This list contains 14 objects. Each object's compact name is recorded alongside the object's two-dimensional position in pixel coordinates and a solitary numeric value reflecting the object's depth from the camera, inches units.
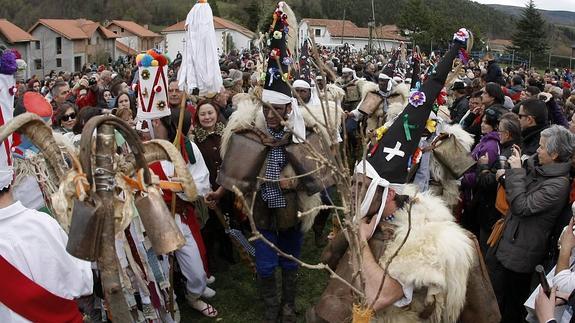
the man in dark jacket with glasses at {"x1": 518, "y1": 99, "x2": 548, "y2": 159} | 202.5
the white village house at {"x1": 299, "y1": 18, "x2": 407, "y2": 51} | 2871.1
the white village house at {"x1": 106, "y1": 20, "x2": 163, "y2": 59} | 2546.3
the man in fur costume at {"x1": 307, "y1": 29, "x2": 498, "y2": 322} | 103.2
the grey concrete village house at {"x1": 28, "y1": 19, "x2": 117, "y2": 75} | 2063.2
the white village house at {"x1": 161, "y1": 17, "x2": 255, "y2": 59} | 2509.8
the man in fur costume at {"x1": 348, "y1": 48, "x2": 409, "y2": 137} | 304.8
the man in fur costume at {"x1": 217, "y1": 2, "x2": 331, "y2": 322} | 179.8
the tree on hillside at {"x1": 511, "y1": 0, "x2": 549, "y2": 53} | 1959.9
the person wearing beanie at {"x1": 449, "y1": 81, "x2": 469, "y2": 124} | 346.0
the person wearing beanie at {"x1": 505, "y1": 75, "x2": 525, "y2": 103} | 394.0
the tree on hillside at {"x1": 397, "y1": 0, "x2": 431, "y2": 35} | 1593.3
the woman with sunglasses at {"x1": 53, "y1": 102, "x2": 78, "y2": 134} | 220.4
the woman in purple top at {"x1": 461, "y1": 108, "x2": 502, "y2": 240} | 204.5
